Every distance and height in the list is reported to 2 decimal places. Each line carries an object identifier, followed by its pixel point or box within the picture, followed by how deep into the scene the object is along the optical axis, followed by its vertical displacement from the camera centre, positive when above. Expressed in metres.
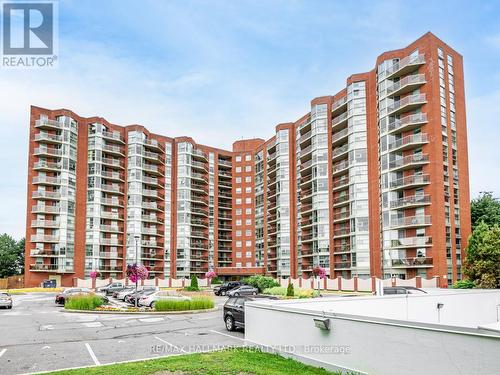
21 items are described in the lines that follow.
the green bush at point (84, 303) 29.32 -3.87
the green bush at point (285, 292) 40.47 -4.86
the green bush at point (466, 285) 40.89 -4.18
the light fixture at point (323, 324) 11.62 -2.11
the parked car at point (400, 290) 27.51 -3.11
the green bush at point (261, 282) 49.99 -4.65
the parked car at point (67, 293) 36.67 -4.10
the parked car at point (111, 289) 49.44 -5.20
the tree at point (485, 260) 39.91 -2.05
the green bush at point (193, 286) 55.45 -5.57
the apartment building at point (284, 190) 53.56 +7.71
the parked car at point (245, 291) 37.22 -4.13
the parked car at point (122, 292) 43.85 -5.00
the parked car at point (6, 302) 34.22 -4.35
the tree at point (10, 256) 94.25 -2.87
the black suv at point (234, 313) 19.23 -3.06
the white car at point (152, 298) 30.77 -3.93
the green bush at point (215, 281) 82.25 -7.17
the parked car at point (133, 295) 35.65 -4.46
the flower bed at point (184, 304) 27.88 -3.89
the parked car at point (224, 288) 49.34 -5.12
